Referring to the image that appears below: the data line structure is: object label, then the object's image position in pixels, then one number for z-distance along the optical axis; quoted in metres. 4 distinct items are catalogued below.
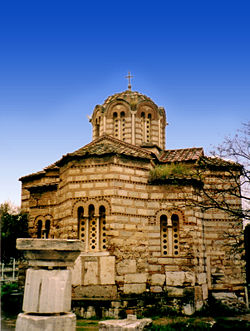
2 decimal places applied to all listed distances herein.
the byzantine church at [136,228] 11.58
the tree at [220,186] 14.38
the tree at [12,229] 15.23
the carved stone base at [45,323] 5.33
